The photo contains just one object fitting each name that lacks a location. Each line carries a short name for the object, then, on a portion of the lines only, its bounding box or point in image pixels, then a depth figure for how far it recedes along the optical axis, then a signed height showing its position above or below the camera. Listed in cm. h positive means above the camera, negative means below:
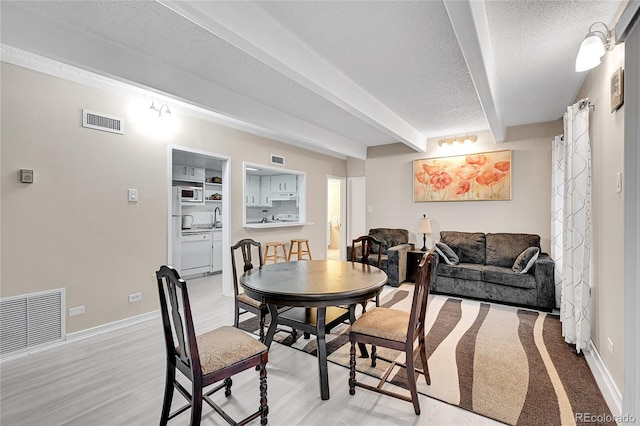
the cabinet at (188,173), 596 +80
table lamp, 535 -29
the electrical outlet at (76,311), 293 -98
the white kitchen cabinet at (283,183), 775 +75
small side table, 520 -90
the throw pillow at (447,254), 454 -66
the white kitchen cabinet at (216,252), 602 -82
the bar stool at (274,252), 500 -71
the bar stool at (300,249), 545 -72
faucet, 664 -10
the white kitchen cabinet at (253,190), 796 +58
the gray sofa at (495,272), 380 -84
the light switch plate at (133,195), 338 +19
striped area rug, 192 -126
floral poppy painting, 497 +60
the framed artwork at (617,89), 196 +83
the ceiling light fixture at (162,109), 355 +124
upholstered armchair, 490 -71
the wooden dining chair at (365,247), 339 -41
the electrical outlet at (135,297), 338 -98
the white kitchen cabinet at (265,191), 814 +57
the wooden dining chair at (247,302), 261 -83
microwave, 567 +36
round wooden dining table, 199 -54
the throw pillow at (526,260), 391 -65
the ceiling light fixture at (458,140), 521 +127
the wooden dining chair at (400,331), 186 -79
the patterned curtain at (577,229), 260 -16
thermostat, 263 +32
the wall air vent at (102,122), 303 +95
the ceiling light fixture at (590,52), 189 +102
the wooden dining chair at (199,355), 148 -79
